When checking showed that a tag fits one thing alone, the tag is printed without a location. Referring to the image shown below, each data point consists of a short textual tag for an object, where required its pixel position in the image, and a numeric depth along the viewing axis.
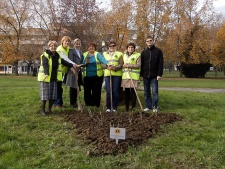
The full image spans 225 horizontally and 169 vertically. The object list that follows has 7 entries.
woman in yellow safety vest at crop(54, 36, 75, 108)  8.33
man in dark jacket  8.48
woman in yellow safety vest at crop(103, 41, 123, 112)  8.30
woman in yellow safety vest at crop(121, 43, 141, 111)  8.34
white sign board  5.44
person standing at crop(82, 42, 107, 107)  8.46
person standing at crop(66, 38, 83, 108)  8.62
